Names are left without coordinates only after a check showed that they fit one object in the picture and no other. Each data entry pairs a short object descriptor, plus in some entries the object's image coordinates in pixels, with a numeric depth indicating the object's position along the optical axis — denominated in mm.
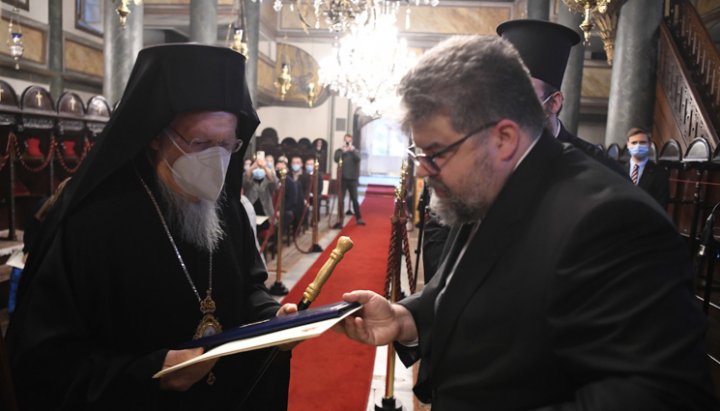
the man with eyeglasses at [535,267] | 956
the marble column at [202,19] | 10289
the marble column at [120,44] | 8703
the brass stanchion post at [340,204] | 12711
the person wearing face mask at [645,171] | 5031
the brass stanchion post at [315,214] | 9648
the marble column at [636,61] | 7371
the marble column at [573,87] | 9562
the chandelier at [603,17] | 4959
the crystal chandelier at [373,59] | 9656
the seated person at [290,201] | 9625
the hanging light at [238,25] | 10484
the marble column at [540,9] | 10523
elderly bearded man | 1626
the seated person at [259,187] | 7910
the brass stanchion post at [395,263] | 3793
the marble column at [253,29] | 13836
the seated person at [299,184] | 10203
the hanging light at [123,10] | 6242
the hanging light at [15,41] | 10250
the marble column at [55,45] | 12375
